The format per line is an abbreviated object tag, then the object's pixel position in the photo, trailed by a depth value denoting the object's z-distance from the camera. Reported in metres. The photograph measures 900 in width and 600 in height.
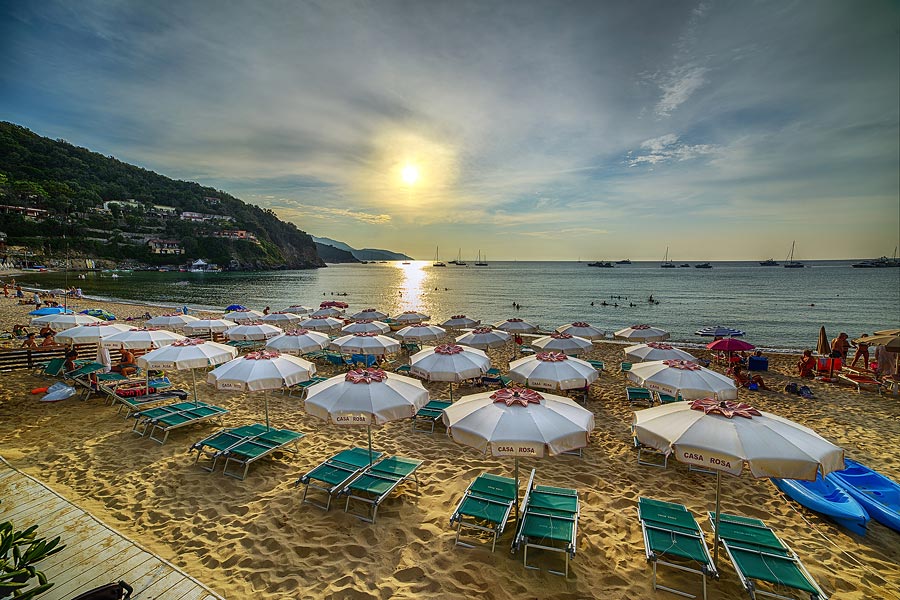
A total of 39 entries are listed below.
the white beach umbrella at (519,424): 4.56
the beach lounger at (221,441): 7.20
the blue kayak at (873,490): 6.08
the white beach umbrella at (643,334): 14.03
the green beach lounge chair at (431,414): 9.49
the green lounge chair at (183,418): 8.21
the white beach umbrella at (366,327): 15.66
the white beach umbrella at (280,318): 19.09
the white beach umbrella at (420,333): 13.69
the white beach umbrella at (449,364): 8.27
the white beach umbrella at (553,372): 8.23
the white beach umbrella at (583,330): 14.46
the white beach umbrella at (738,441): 4.03
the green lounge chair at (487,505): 5.13
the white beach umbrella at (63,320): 11.41
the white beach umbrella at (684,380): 7.87
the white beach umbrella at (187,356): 8.42
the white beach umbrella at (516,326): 14.68
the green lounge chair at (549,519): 4.76
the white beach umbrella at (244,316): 18.33
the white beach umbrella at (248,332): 13.16
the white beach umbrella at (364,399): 5.69
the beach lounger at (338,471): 6.09
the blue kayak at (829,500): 5.85
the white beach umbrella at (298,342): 11.63
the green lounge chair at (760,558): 4.21
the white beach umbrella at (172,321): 14.49
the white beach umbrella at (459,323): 17.05
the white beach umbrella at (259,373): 7.06
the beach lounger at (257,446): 6.94
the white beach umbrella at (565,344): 11.86
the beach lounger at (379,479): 5.84
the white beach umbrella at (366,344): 11.91
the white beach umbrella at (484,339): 12.91
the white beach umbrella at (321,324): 16.57
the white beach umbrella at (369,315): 19.11
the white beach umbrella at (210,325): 14.55
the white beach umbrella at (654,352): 11.22
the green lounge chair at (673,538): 4.55
